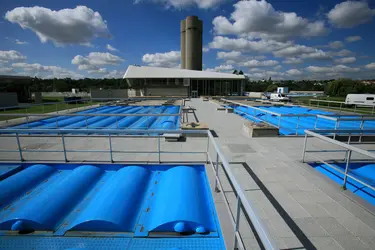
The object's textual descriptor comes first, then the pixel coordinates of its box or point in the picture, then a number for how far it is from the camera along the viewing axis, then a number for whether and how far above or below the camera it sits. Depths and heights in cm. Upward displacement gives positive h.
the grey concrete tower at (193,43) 5241 +1303
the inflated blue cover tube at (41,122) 1005 -188
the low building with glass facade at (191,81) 3509 +167
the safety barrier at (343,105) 2166 -191
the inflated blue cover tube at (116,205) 277 -195
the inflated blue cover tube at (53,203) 282 -196
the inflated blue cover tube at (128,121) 1135 -207
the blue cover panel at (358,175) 391 -207
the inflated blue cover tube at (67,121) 1045 -195
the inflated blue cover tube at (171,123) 962 -192
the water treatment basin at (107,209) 260 -201
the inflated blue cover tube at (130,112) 1200 -203
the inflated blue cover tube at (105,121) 1121 -203
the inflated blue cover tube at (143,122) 1114 -211
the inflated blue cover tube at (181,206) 274 -195
